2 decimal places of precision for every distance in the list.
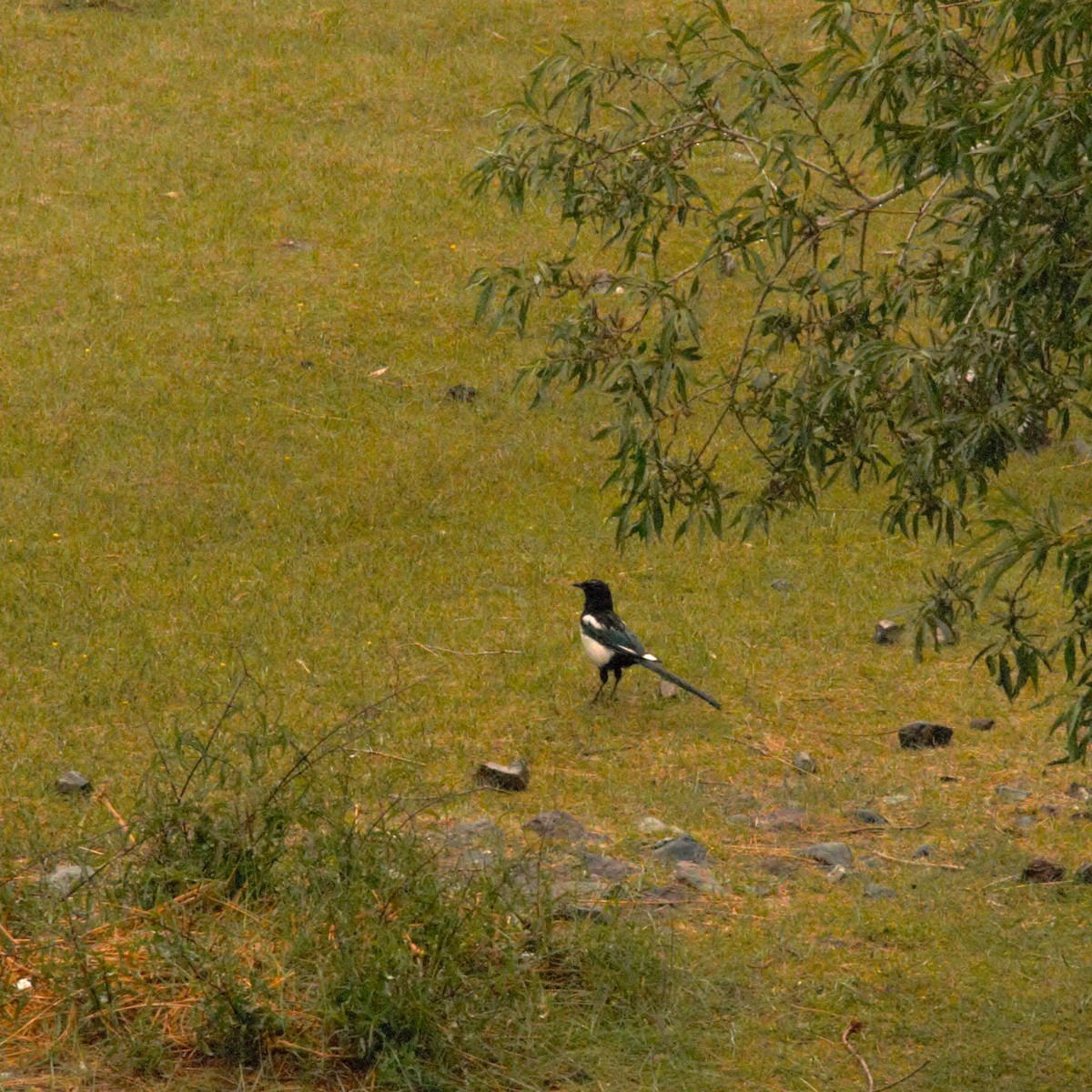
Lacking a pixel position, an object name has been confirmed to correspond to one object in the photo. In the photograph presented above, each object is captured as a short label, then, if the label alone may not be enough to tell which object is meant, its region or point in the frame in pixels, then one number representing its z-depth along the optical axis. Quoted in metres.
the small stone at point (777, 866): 19.47
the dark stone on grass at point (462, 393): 35.72
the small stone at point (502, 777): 21.30
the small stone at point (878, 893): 18.89
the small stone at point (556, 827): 19.91
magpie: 23.87
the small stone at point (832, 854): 19.75
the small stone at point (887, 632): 26.73
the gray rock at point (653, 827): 20.22
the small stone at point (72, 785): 20.45
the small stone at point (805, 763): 22.52
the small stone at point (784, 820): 20.83
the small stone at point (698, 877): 18.78
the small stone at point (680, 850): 19.55
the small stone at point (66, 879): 15.16
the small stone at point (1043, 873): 19.28
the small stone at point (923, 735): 23.28
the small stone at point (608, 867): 18.59
